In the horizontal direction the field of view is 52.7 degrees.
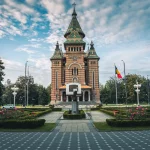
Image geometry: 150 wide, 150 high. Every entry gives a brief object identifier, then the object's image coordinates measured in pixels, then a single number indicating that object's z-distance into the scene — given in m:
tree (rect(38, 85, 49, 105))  55.34
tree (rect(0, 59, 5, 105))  36.67
